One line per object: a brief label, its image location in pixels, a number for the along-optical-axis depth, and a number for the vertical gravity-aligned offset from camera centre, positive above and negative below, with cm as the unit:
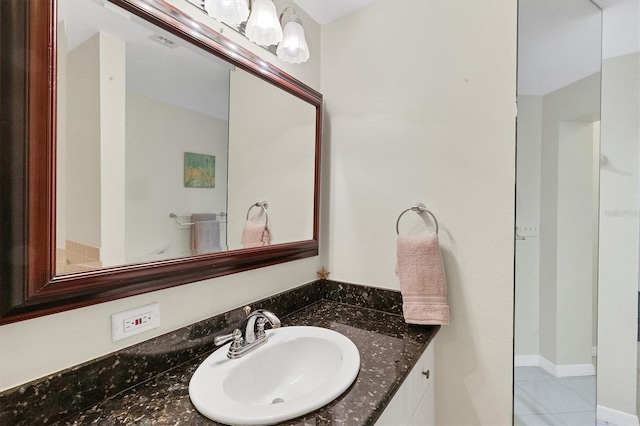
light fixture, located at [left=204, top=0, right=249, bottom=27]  102 +72
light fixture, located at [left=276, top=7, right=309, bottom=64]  129 +77
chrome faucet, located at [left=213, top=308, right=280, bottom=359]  99 -46
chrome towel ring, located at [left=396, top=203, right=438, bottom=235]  134 +1
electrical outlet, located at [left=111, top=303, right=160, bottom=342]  80 -33
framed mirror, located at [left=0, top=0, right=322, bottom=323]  64 +16
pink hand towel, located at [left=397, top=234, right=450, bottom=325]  125 -32
